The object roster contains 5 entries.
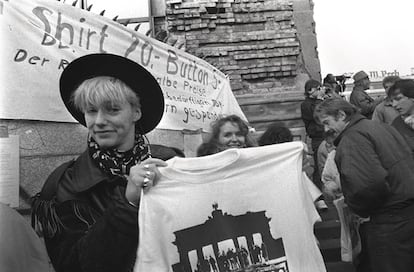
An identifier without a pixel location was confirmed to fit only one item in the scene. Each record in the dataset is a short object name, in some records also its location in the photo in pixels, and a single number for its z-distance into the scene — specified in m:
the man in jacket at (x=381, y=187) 3.47
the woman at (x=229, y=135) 3.88
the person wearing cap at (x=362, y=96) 7.07
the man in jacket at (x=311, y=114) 6.84
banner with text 3.14
